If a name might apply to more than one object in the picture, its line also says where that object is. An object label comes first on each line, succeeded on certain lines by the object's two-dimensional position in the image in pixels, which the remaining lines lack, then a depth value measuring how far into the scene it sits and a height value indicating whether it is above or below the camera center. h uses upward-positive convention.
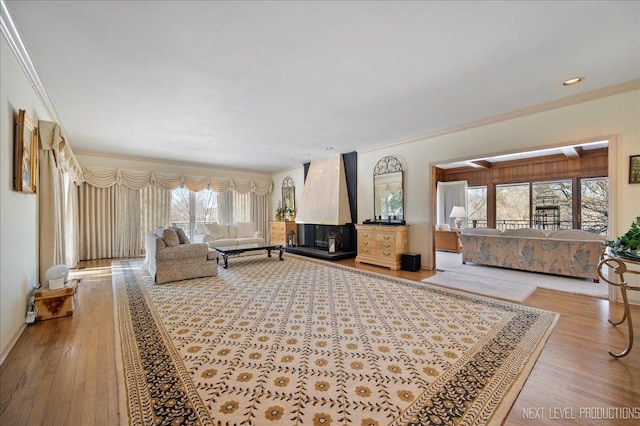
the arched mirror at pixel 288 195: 8.73 +0.54
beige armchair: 4.35 -0.77
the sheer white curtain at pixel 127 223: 6.92 -0.26
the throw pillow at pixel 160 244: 4.34 -0.51
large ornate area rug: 1.58 -1.17
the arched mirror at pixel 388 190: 5.86 +0.47
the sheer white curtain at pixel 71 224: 5.43 -0.22
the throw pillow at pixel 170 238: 4.54 -0.43
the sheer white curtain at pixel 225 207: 8.62 +0.17
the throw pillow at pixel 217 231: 6.84 -0.49
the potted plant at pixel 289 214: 8.52 -0.08
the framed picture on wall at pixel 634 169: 3.27 +0.48
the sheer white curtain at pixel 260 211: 9.35 +0.03
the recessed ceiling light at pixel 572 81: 3.15 +1.52
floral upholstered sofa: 4.56 -0.78
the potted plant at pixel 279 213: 8.73 -0.05
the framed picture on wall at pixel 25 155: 2.54 +0.61
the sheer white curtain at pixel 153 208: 7.27 +0.13
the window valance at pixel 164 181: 6.65 +0.91
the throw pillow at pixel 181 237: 4.82 -0.44
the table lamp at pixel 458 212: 8.63 -0.07
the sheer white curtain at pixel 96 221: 6.51 -0.19
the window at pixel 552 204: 7.57 +0.13
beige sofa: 6.52 -0.59
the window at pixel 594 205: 7.02 +0.09
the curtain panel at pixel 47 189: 3.27 +0.31
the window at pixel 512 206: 8.38 +0.10
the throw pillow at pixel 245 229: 7.34 -0.49
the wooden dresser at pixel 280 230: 8.29 -0.59
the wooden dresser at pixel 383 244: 5.46 -0.72
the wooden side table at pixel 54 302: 2.88 -0.98
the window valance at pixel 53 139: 3.23 +0.93
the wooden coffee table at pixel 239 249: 5.52 -0.82
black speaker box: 5.20 -1.02
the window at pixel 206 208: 7.94 +0.14
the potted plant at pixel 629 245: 2.09 -0.30
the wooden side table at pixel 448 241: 7.93 -0.94
